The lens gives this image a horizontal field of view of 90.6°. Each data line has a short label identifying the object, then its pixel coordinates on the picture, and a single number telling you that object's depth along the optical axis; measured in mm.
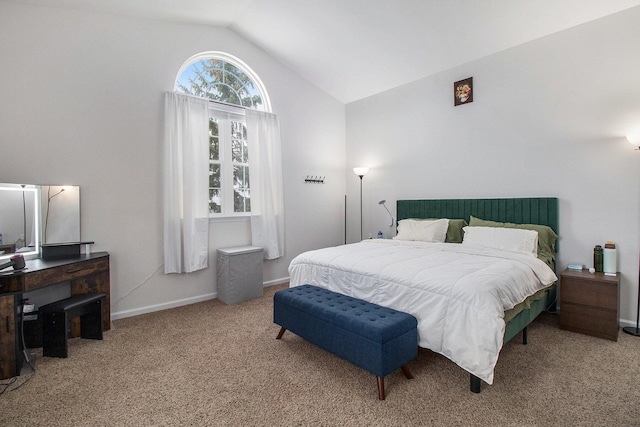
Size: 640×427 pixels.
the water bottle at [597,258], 2968
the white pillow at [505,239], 3090
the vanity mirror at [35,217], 2590
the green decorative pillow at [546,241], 3141
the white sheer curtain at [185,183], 3514
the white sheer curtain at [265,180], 4254
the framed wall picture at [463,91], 3904
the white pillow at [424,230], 3842
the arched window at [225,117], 3963
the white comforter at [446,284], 1903
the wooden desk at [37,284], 2125
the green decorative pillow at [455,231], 3838
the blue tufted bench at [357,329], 1916
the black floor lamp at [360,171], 4848
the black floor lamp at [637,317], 2756
